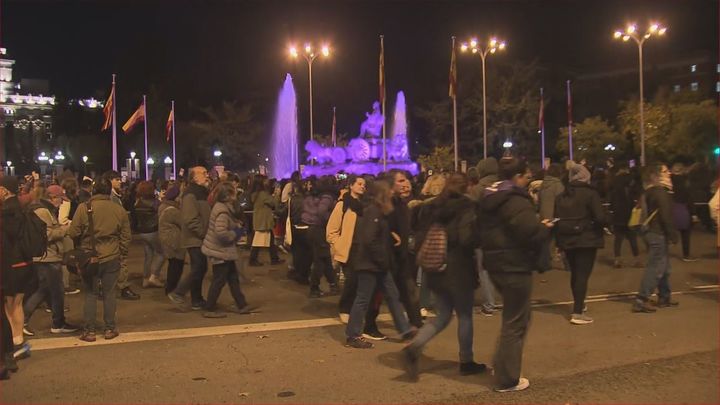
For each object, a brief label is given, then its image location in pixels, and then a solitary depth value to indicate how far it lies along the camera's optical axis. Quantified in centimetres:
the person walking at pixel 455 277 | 566
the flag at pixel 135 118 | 2692
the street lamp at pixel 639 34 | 2998
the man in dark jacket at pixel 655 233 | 806
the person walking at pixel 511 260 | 518
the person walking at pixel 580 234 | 779
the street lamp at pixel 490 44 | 3181
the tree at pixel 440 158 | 5097
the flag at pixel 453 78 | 3112
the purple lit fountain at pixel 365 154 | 4662
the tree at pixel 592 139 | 5003
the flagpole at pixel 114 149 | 3257
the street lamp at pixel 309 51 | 3044
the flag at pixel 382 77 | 3059
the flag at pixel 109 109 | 2963
